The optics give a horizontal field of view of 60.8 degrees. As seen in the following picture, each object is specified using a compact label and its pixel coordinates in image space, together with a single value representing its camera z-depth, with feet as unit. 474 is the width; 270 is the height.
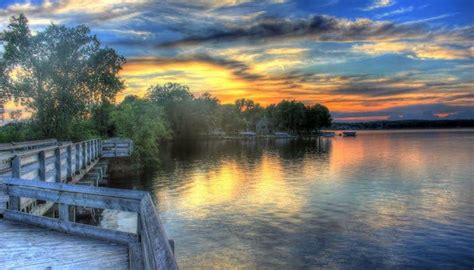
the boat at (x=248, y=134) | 640.75
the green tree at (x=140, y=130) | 171.01
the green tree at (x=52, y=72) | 129.08
